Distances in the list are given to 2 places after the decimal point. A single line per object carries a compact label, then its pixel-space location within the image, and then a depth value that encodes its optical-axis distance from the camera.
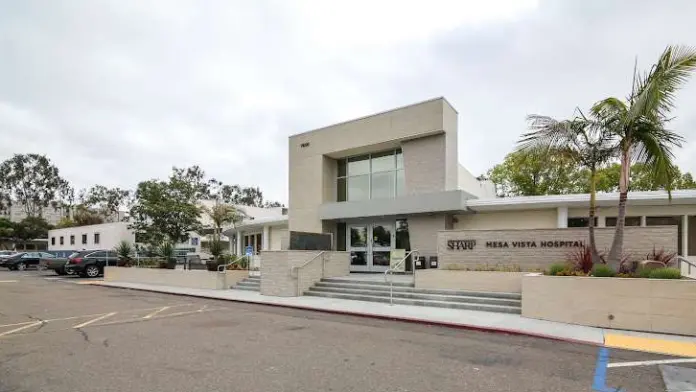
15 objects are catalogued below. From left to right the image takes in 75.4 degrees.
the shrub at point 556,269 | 11.09
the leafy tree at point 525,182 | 33.31
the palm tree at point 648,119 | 9.77
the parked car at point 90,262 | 27.52
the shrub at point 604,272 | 10.28
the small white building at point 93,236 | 43.81
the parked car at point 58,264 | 28.92
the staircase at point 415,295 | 11.90
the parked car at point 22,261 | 36.97
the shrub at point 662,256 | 11.27
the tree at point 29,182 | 69.69
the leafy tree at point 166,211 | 34.09
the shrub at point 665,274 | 9.66
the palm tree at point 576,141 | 11.22
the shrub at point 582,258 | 11.50
